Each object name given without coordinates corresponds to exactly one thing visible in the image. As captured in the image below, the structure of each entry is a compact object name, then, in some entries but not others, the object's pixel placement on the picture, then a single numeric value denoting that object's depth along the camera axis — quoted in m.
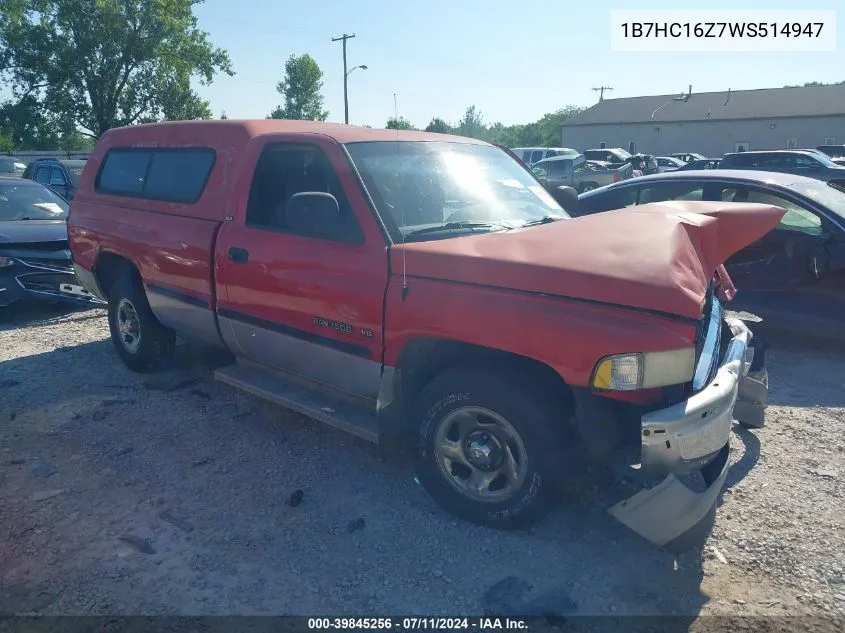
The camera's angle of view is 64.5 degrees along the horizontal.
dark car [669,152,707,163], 30.17
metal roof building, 44.59
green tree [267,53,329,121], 54.09
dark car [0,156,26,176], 26.03
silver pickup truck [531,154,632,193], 22.70
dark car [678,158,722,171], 19.19
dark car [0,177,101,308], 7.29
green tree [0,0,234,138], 36.75
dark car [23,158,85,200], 12.70
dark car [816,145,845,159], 23.68
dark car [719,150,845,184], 16.25
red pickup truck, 2.83
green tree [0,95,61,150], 38.00
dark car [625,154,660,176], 22.38
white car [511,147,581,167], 29.33
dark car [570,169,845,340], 5.76
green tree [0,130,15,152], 41.12
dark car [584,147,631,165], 28.98
